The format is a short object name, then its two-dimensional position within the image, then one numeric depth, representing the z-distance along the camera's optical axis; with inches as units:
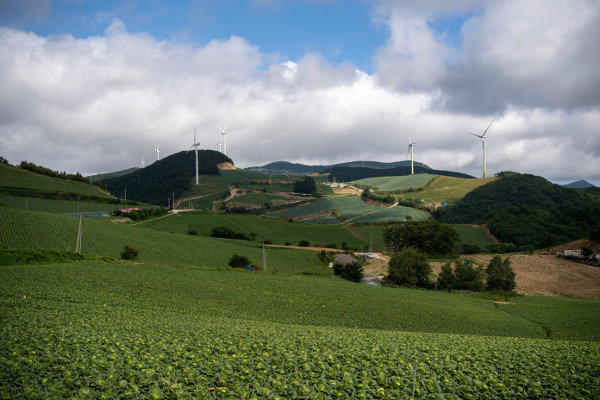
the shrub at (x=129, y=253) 2331.4
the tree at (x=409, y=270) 2765.7
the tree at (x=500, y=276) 2672.2
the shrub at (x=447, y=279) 2679.6
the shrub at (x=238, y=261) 2746.1
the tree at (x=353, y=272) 2758.4
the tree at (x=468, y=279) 2664.9
